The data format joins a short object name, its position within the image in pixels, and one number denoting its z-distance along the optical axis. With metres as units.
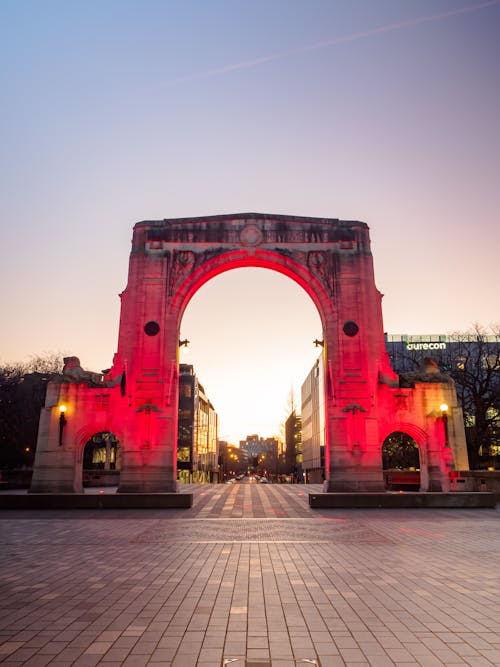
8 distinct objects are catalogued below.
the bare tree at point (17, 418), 45.59
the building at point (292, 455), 92.38
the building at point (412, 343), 57.44
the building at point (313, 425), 62.04
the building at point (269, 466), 136.00
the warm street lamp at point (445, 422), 24.91
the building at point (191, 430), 83.00
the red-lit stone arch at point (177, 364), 24.98
